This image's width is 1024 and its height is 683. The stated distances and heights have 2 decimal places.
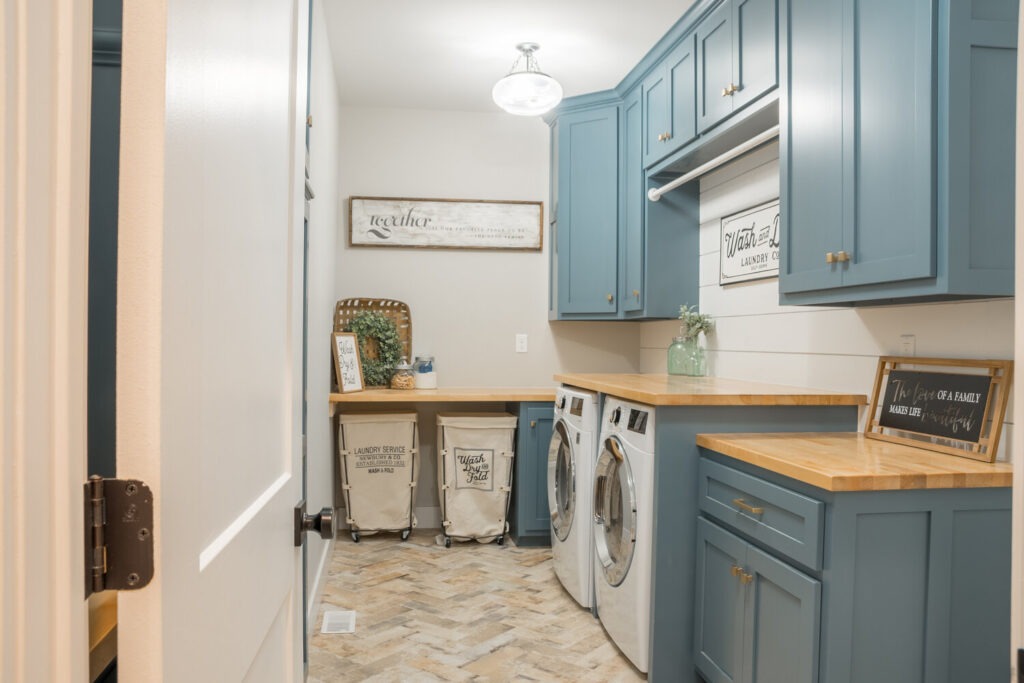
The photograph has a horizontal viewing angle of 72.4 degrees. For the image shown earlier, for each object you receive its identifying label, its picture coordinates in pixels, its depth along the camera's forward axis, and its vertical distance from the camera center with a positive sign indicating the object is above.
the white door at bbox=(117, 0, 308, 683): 0.55 +0.01
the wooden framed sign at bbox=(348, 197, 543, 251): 4.36 +0.76
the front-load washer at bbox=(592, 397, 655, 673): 2.36 -0.65
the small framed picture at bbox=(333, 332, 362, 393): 3.84 -0.12
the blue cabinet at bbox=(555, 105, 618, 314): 3.86 +0.77
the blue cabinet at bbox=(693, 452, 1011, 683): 1.63 -0.57
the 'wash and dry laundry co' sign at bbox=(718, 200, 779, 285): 2.84 +0.44
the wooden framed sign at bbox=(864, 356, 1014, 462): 1.76 -0.16
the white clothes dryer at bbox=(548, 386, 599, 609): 2.98 -0.64
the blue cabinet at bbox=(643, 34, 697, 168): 2.93 +1.09
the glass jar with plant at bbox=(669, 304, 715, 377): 3.38 +0.00
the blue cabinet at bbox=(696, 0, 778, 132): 2.34 +1.05
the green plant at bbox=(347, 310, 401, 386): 4.11 -0.02
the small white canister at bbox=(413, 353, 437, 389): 4.24 -0.19
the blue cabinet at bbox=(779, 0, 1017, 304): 1.60 +0.50
